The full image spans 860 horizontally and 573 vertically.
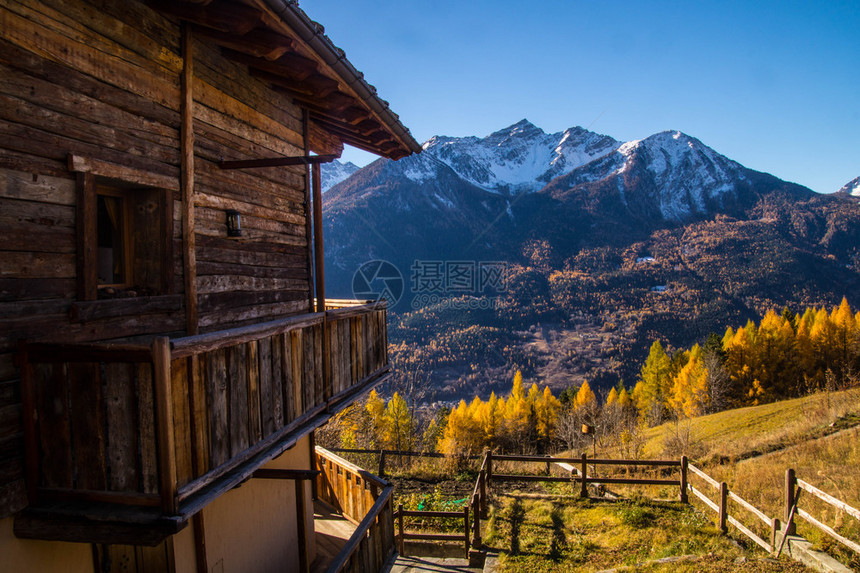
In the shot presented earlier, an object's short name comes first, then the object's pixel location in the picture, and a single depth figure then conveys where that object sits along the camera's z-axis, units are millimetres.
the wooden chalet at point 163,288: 2771
